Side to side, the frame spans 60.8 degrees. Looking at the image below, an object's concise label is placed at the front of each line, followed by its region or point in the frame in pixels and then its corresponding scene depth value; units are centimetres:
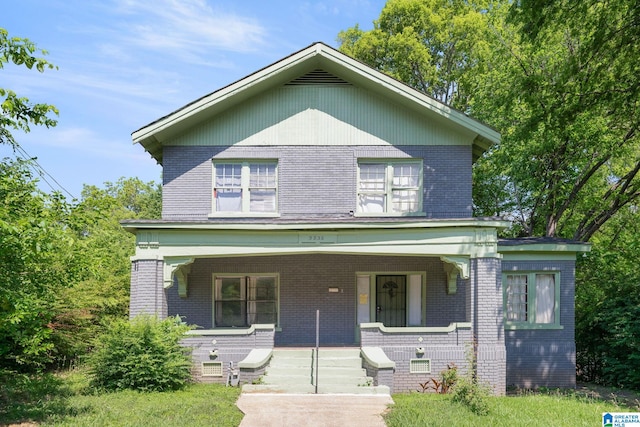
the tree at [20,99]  734
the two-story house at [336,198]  1611
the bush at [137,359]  1221
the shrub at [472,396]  1077
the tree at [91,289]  983
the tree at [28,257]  757
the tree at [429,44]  3456
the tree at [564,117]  1592
